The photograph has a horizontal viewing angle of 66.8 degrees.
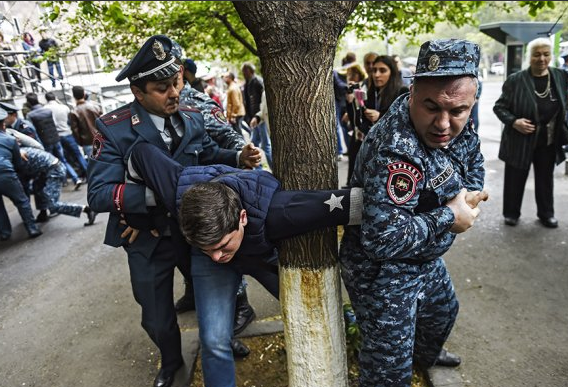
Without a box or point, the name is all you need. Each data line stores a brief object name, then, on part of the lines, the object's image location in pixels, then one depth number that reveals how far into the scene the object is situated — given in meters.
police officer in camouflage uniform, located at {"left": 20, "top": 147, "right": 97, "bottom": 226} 6.25
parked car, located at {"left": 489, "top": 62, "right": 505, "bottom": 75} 42.20
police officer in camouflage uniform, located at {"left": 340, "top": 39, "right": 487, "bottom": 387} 1.75
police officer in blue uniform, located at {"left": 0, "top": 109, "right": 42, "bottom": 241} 5.68
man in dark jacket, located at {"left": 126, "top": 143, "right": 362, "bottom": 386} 1.89
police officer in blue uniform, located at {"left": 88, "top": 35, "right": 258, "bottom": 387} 2.34
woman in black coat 4.38
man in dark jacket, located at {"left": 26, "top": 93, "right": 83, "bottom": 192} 8.26
